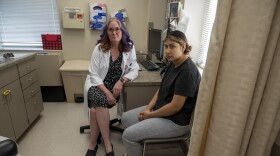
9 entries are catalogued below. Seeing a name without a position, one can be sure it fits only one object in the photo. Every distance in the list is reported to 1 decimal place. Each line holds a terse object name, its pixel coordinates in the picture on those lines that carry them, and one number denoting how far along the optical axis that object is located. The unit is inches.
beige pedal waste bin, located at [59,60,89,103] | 109.5
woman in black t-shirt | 51.0
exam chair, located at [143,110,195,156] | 54.0
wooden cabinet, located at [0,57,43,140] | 69.1
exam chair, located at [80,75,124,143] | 74.3
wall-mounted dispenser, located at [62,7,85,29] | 114.0
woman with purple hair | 72.7
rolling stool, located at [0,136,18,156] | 38.2
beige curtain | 24.0
